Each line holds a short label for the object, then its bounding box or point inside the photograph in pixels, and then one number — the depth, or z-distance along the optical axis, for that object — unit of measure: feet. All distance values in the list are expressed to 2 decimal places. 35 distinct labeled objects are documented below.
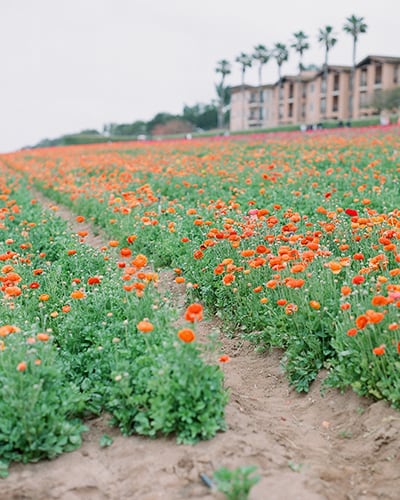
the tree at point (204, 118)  253.24
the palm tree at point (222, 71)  241.76
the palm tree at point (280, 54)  229.86
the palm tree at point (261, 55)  237.04
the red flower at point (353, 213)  19.09
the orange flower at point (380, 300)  12.33
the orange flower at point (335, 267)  14.59
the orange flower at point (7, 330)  12.30
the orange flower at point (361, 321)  12.14
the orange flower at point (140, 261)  14.69
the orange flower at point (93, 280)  15.38
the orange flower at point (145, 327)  12.23
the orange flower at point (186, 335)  11.46
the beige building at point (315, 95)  195.00
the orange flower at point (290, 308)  15.43
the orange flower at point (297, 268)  14.78
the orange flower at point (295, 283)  14.07
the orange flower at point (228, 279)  16.21
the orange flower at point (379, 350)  11.96
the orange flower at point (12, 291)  14.28
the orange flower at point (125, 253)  16.42
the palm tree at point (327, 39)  204.23
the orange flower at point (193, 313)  11.69
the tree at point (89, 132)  253.65
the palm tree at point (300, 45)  216.95
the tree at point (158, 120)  245.04
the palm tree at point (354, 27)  188.85
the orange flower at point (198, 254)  17.94
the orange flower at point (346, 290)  13.50
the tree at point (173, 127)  234.58
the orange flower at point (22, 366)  11.28
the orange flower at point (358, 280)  13.41
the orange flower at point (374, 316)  11.84
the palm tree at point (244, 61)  244.42
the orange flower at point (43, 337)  11.94
